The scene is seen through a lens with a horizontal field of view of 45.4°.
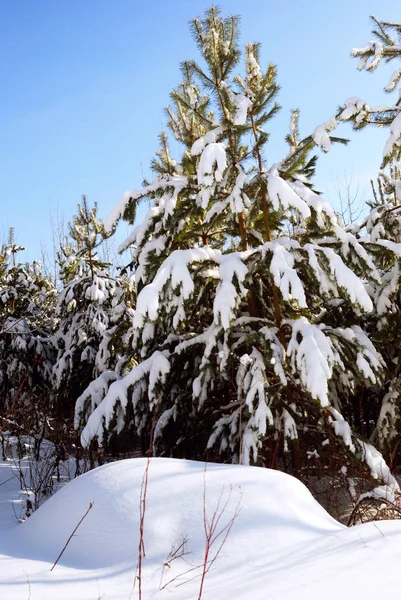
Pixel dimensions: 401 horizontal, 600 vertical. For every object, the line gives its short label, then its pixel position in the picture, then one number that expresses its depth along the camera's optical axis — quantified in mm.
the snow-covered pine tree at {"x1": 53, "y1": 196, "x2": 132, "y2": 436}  7742
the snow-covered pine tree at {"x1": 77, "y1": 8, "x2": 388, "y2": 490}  3719
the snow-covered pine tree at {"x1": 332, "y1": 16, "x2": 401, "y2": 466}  4340
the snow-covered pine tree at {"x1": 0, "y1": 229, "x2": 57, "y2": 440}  8891
